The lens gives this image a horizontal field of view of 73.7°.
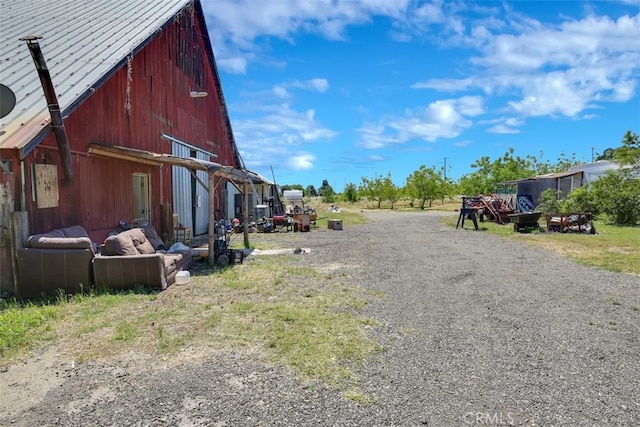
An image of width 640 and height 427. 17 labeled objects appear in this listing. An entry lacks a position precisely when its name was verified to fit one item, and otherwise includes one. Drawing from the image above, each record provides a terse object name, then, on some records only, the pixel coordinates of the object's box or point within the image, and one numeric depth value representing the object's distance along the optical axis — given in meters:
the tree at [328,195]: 66.12
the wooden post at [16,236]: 6.22
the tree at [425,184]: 47.22
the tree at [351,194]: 60.38
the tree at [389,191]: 50.44
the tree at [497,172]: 43.62
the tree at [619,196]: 19.20
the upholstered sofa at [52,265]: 6.26
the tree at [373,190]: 51.94
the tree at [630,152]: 20.09
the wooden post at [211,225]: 9.02
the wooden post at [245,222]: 12.11
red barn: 6.54
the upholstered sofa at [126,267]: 6.63
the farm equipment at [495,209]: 21.61
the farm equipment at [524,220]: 16.98
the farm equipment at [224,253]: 9.39
